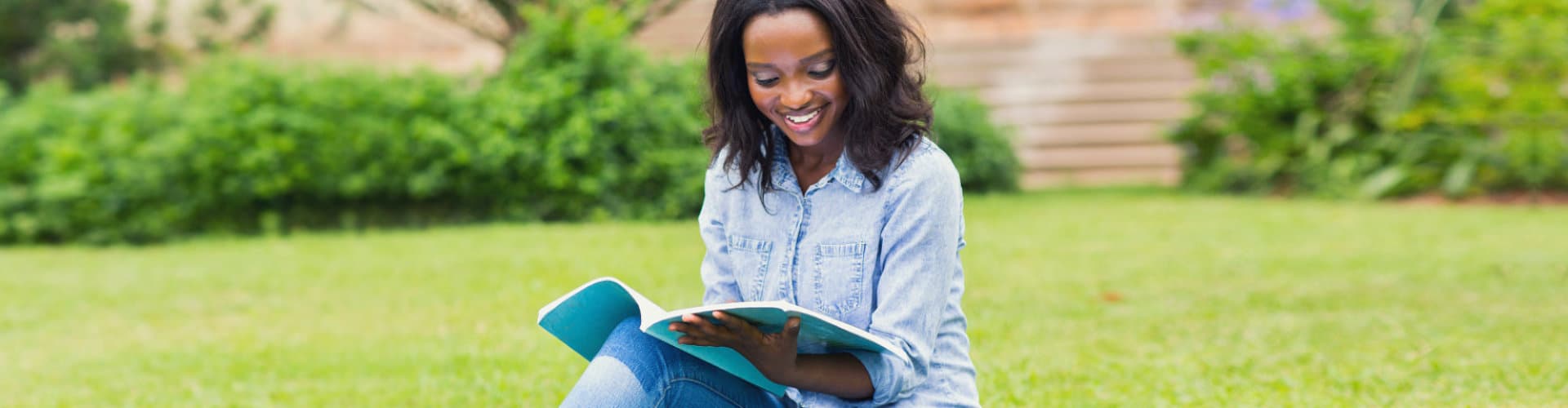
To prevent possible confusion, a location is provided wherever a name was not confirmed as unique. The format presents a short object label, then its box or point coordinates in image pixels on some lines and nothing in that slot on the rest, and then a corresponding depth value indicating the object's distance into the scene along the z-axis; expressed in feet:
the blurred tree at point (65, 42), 41.39
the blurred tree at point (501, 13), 33.14
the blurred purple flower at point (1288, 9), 36.04
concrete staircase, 40.68
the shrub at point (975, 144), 34.86
